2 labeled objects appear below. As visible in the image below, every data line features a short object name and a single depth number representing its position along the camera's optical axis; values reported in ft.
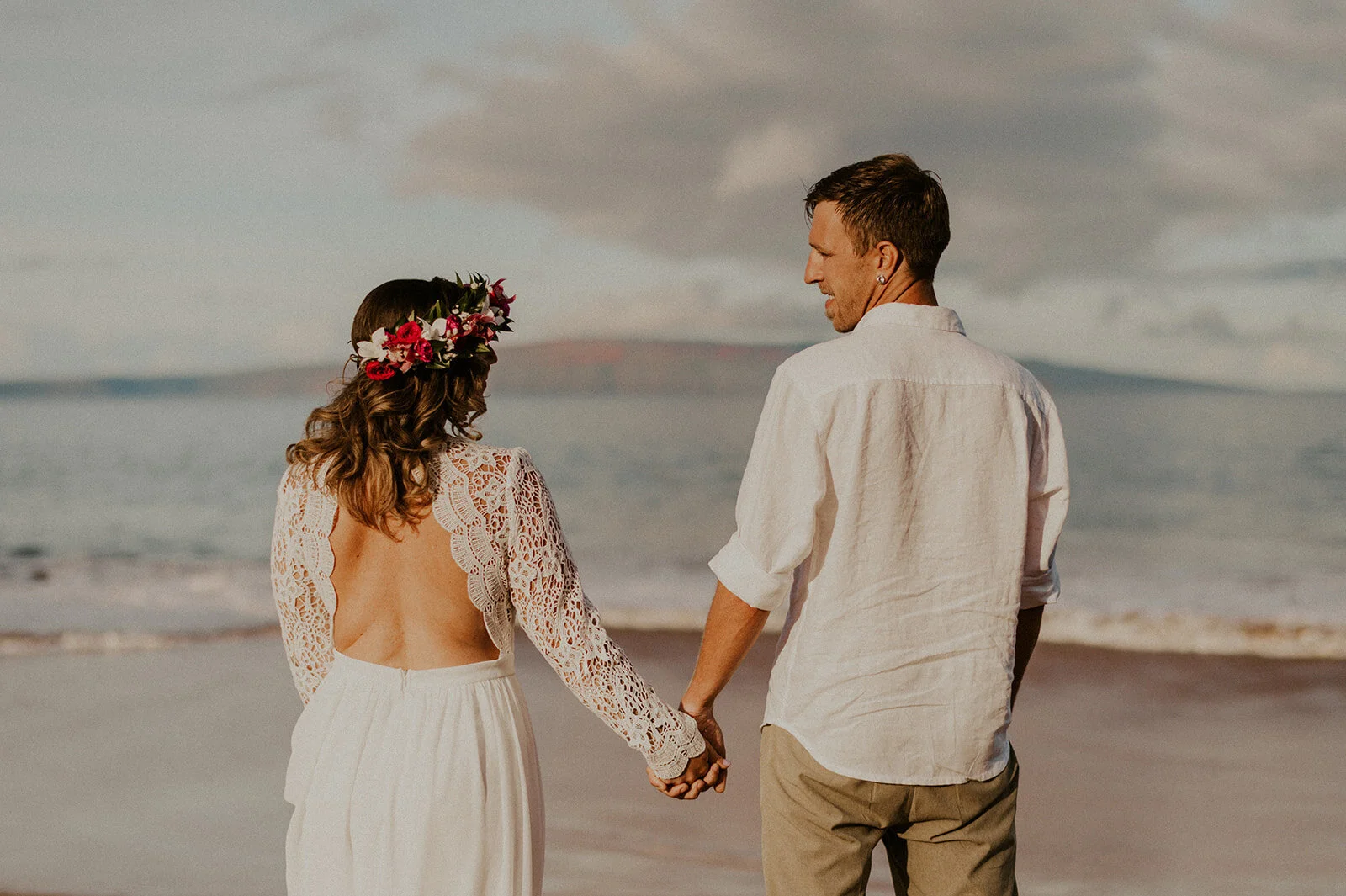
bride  6.43
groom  5.58
